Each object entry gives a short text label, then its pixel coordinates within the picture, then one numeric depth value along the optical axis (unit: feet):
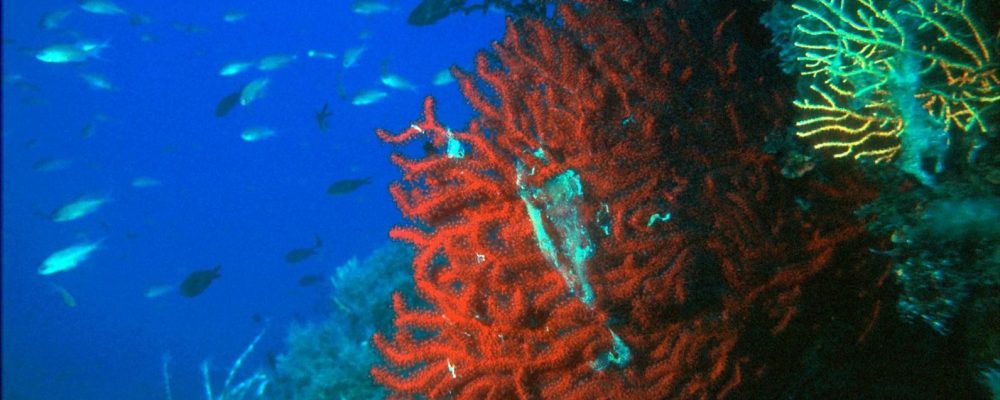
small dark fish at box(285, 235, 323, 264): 44.01
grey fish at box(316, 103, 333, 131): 36.41
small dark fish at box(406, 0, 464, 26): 26.00
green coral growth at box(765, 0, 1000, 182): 8.24
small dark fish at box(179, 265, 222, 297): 34.42
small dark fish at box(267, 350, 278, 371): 29.81
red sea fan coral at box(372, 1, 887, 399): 8.87
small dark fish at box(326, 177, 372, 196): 37.73
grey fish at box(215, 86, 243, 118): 40.18
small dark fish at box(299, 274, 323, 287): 45.78
